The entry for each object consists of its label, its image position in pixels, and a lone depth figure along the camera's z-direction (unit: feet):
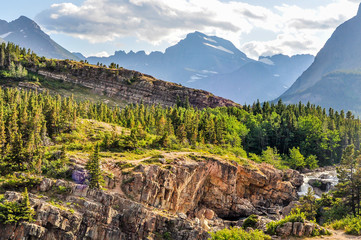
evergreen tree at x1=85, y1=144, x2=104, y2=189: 175.94
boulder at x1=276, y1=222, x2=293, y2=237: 147.80
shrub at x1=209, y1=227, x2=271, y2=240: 131.44
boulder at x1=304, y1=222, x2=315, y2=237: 146.76
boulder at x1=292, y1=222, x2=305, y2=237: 146.41
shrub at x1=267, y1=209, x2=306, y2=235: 152.18
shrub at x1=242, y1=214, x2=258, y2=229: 192.45
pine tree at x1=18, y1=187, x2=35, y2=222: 142.61
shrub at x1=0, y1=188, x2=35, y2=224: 139.64
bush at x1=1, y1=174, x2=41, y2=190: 157.99
